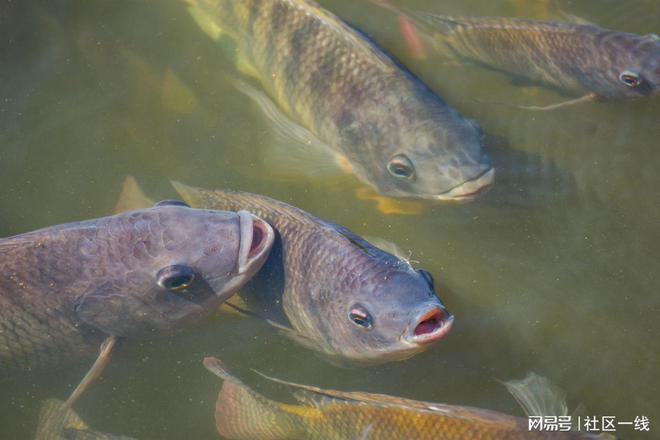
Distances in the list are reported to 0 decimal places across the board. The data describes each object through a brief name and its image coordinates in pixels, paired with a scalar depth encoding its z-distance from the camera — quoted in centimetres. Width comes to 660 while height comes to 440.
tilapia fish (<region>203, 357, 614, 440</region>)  326
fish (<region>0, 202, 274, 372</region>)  353
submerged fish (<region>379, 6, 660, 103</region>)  471
